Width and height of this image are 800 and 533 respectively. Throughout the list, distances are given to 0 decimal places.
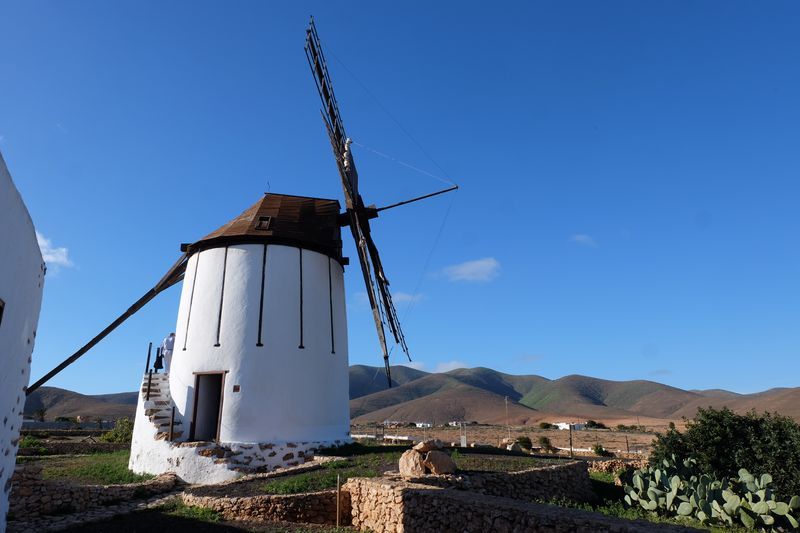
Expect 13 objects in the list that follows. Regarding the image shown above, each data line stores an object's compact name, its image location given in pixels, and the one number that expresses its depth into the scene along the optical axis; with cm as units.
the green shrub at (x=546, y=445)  2840
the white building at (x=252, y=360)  1586
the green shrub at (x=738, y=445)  1178
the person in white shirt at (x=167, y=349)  1945
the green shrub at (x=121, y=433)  2725
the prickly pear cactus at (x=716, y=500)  939
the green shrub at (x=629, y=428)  5317
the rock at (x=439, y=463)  1130
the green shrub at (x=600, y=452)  2599
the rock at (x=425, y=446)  1180
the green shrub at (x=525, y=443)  2770
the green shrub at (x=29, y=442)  2389
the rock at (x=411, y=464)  1123
